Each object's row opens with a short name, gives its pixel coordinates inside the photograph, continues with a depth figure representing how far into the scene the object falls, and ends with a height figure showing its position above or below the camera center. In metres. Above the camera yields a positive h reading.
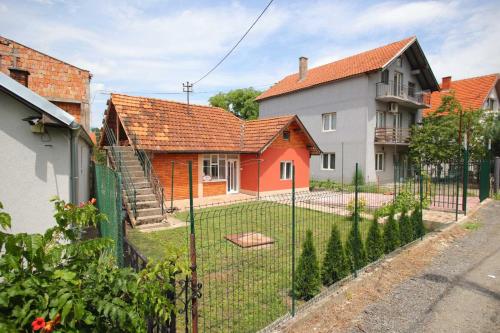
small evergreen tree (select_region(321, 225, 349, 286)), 5.64 -1.96
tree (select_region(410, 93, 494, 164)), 21.25 +2.12
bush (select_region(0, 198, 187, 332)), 1.79 -0.89
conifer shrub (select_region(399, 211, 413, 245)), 7.92 -1.87
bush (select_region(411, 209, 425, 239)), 8.47 -1.80
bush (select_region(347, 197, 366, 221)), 10.75 -1.65
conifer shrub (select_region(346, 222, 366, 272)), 6.02 -1.89
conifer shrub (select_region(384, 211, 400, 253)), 7.36 -1.89
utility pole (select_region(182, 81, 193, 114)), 17.06 +4.37
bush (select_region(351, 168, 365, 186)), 21.62 -1.28
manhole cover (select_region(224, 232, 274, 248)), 7.95 -2.26
